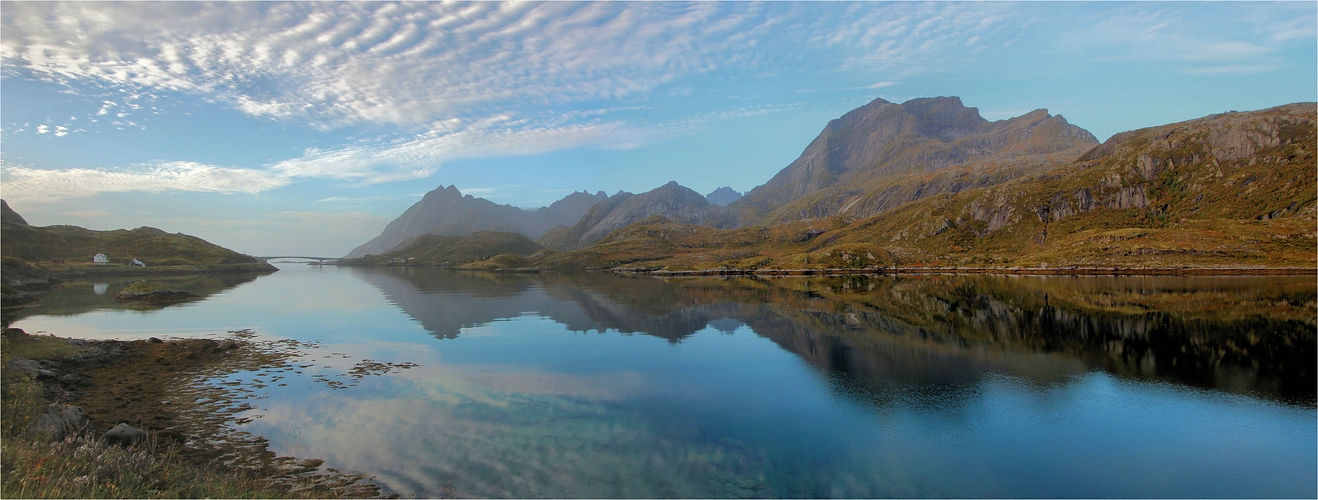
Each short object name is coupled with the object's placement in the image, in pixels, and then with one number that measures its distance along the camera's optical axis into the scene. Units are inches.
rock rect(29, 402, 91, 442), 910.4
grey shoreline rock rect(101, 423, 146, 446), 1034.7
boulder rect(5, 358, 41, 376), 1370.6
